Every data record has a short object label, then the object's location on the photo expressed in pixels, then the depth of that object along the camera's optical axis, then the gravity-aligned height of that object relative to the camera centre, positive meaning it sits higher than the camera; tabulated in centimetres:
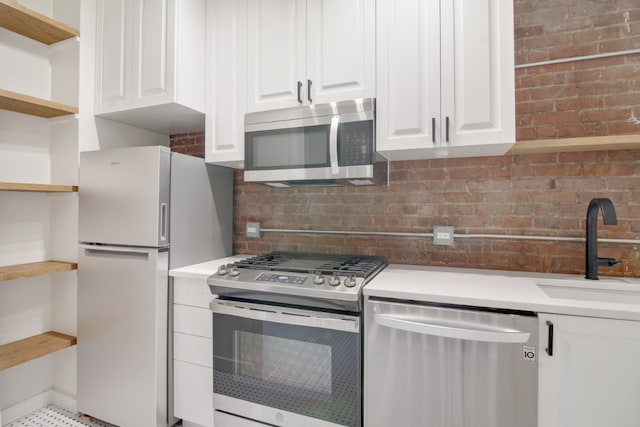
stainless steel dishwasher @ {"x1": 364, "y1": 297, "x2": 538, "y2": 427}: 125 -61
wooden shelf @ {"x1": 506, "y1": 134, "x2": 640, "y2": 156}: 148 +35
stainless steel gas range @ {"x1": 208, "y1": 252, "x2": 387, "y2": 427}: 148 -63
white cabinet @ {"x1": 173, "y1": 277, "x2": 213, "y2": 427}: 182 -79
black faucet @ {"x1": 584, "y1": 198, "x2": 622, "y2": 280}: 152 -13
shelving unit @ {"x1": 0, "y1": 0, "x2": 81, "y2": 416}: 200 +36
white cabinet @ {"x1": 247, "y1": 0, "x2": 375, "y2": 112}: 175 +93
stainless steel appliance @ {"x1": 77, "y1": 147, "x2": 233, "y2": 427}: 183 -33
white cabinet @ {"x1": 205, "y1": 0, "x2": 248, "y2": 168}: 203 +85
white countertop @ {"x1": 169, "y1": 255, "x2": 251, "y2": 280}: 183 -33
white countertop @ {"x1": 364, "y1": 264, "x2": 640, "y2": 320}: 121 -33
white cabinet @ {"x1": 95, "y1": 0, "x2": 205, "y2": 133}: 198 +99
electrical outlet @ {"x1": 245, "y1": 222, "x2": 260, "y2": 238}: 245 -11
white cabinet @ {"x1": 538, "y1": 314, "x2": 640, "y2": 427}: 117 -58
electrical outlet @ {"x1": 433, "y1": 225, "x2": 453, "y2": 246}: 194 -12
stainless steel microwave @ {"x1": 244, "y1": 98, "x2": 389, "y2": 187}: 170 +39
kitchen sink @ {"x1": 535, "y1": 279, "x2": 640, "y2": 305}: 153 -36
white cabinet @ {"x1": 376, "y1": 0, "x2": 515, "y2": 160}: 151 +68
